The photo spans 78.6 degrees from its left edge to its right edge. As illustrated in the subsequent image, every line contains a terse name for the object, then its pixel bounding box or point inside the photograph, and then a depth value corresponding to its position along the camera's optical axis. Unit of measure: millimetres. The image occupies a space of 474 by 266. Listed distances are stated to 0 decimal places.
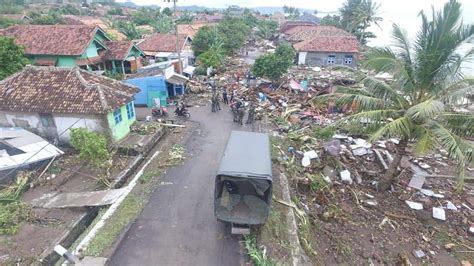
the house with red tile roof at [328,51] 37125
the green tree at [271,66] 25328
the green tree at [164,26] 51875
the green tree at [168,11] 89250
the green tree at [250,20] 85056
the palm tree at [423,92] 8922
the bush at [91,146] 12227
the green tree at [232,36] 44312
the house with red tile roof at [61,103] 14164
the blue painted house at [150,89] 20859
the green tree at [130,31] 46875
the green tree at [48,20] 45438
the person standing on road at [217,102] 21036
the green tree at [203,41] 36969
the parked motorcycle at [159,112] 19702
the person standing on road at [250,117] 18953
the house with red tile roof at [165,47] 34844
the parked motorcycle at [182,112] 19734
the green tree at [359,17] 45969
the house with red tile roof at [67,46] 24578
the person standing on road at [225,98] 22797
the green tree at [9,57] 18547
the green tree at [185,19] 72906
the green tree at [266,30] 70875
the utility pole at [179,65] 24197
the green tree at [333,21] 66012
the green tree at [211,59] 32000
